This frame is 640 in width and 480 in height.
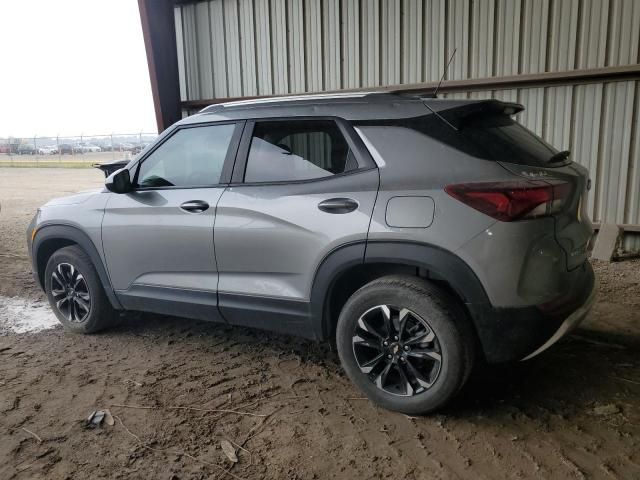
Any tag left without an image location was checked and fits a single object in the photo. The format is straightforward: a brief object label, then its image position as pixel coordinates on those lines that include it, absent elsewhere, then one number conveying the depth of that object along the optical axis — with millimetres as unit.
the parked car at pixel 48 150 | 33372
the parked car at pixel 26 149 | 35438
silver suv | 2777
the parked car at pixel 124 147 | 29906
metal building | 6906
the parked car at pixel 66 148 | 32406
